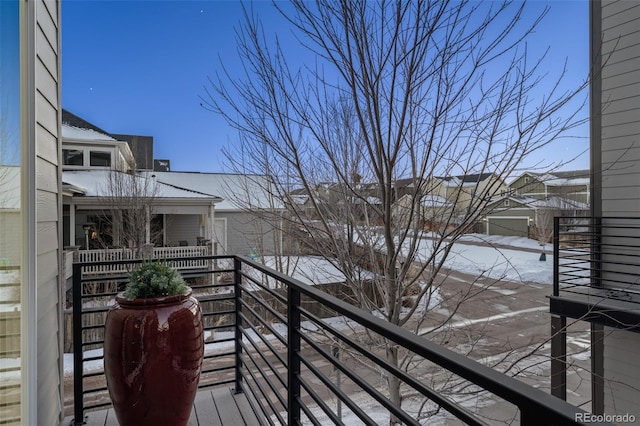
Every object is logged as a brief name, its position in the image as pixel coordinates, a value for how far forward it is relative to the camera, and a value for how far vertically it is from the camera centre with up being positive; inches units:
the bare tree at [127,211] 361.1 +1.6
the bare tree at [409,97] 103.5 +35.4
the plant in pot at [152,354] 71.2 -27.4
